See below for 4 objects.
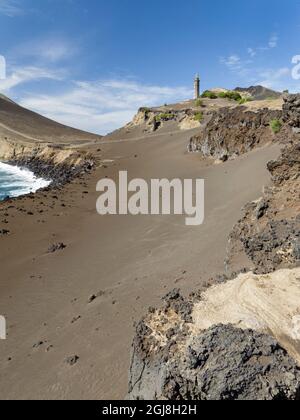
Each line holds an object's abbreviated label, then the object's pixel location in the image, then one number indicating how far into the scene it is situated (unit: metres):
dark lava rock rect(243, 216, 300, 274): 6.50
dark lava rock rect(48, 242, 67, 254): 14.46
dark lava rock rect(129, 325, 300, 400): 3.80
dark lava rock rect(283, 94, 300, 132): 11.54
